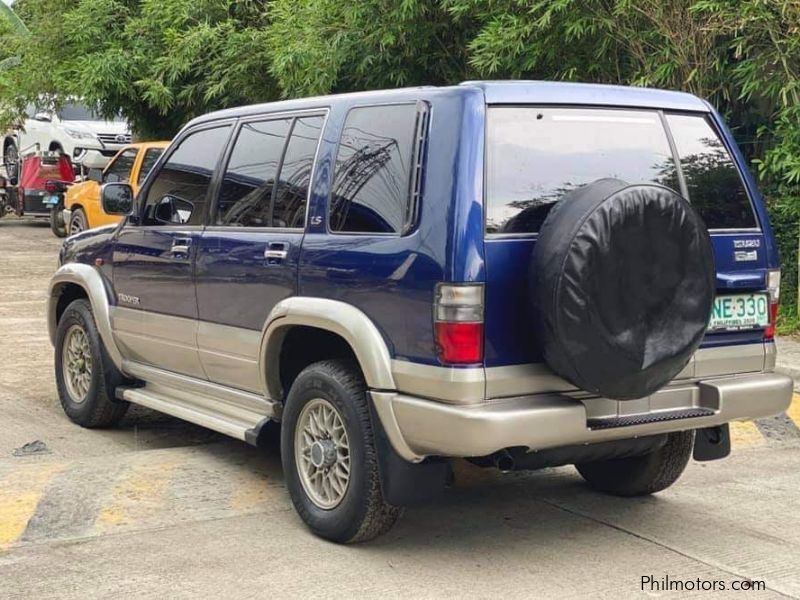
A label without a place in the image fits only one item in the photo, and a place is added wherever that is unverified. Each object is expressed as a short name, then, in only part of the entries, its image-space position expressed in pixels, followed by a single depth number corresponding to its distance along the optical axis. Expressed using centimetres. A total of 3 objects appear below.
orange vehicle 1562
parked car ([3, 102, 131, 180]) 2338
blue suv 439
